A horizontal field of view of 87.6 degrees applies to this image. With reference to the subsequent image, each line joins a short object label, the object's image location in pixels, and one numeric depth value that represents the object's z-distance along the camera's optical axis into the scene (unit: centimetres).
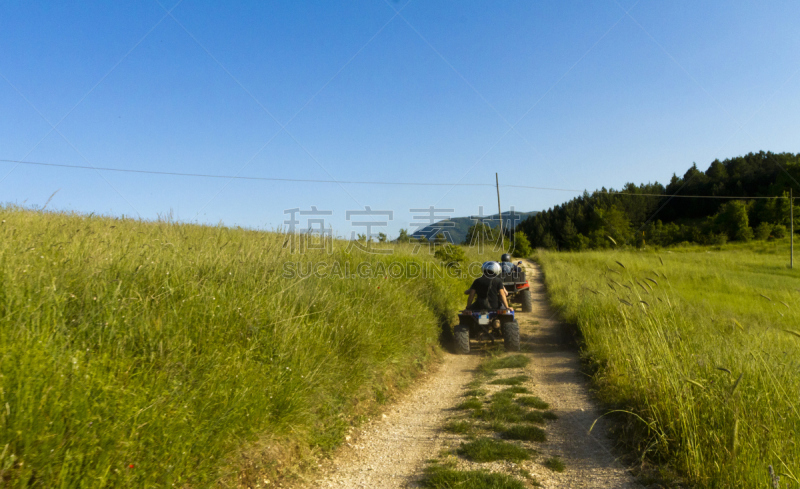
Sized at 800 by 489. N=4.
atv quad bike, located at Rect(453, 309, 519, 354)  802
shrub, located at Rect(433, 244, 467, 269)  1499
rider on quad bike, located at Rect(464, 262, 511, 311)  855
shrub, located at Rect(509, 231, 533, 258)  4684
